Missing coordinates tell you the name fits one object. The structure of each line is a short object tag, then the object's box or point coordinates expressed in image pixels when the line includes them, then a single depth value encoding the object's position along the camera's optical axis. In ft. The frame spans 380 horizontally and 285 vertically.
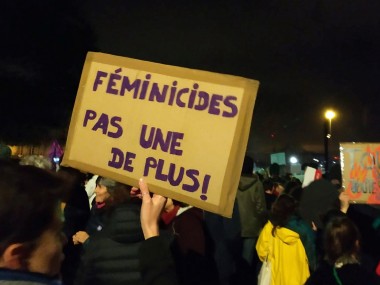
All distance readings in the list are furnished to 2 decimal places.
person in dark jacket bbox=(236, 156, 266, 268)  21.89
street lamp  55.16
